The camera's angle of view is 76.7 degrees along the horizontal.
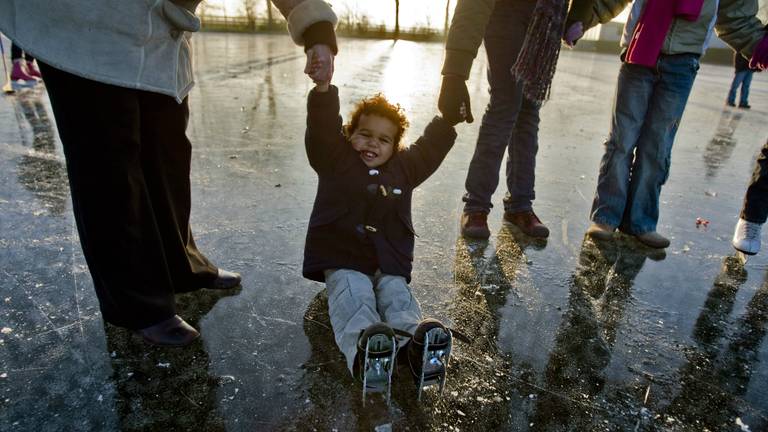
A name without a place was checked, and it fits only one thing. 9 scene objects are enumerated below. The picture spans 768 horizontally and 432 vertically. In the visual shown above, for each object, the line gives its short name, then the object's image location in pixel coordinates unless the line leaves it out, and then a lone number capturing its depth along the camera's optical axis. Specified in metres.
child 1.87
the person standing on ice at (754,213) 2.86
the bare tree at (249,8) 32.42
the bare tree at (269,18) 29.75
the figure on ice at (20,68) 6.52
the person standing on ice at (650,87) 2.65
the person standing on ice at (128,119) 1.36
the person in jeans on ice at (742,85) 9.14
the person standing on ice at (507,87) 2.46
